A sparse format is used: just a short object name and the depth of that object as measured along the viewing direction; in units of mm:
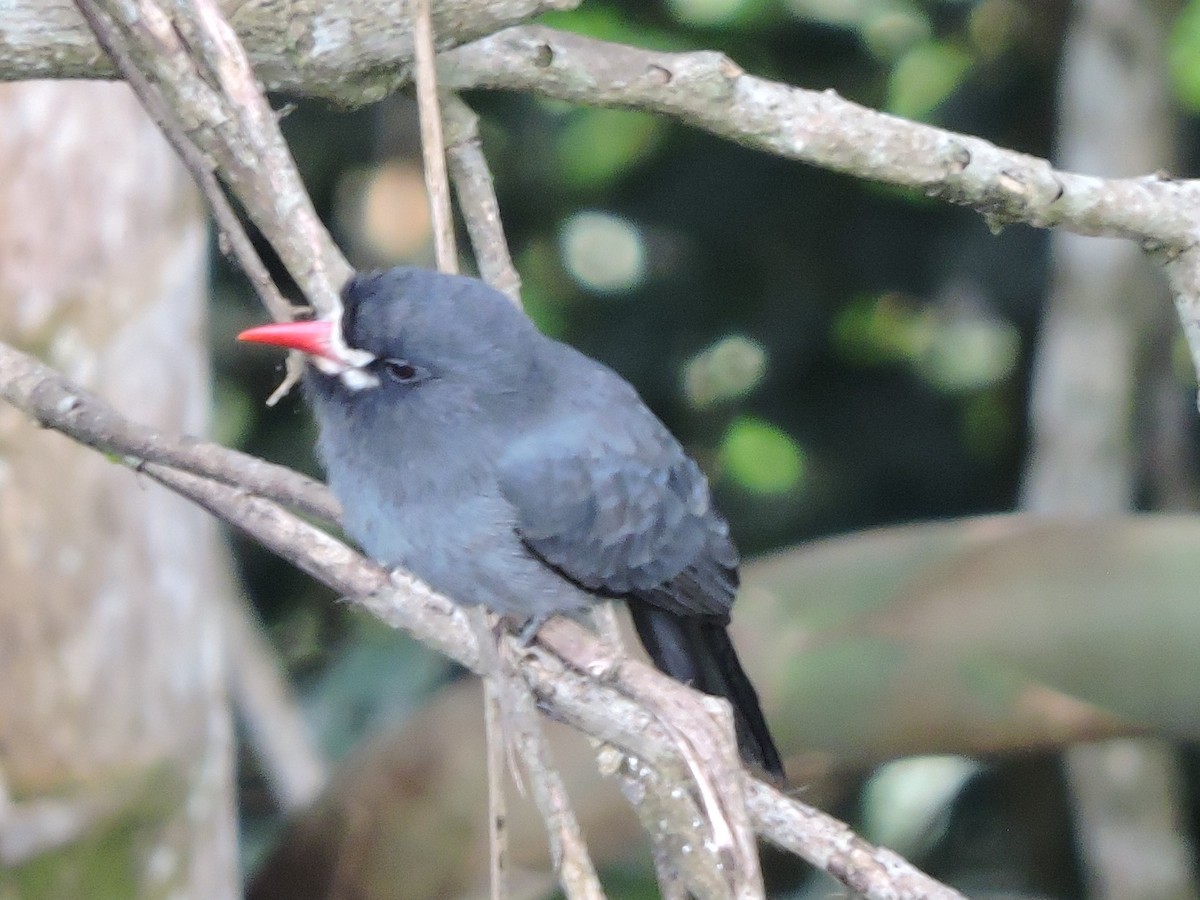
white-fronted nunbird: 4441
